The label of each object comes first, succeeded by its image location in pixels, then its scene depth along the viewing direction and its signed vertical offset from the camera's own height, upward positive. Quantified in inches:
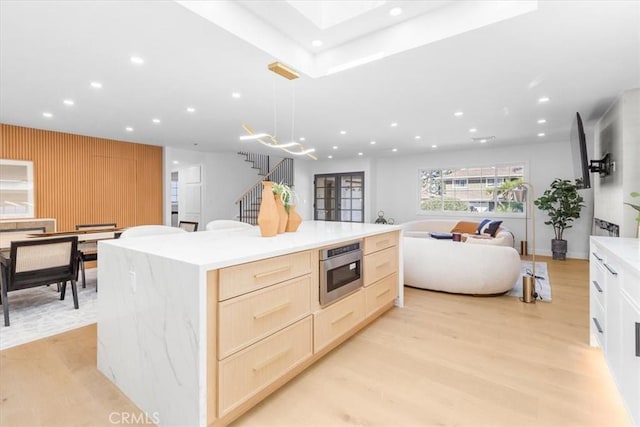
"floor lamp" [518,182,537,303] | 137.9 -34.9
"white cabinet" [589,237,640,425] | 58.2 -22.3
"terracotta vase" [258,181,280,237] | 92.7 -1.3
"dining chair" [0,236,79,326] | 118.5 -21.7
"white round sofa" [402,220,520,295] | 144.2 -26.7
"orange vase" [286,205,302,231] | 106.1 -3.5
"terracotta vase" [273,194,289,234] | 100.6 -1.4
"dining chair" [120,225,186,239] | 105.8 -7.6
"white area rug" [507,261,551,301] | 150.3 -39.3
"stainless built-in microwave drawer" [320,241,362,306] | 86.0 -18.2
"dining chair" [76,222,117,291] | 158.6 -24.9
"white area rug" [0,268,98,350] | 108.2 -42.1
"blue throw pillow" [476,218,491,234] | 245.8 -12.7
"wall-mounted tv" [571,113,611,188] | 131.8 +23.9
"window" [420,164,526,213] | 287.9 +21.3
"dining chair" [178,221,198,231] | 211.5 -11.1
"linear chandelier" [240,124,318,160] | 108.2 +26.2
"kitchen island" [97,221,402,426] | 57.1 -23.4
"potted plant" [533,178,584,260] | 241.3 +3.2
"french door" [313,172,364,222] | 369.4 +16.0
